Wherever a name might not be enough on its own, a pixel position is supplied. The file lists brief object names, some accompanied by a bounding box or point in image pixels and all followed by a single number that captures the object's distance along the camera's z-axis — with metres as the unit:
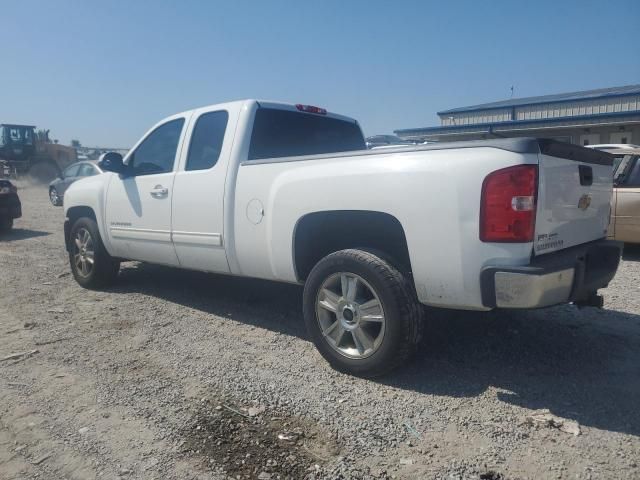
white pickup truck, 2.88
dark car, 10.92
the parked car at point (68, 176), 16.23
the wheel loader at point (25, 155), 25.50
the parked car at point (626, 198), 7.33
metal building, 18.70
